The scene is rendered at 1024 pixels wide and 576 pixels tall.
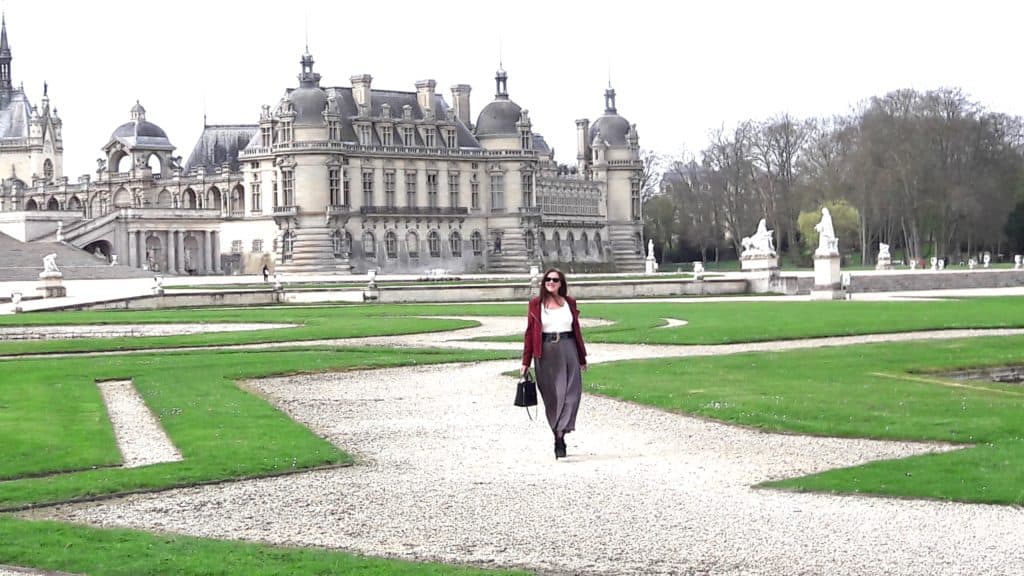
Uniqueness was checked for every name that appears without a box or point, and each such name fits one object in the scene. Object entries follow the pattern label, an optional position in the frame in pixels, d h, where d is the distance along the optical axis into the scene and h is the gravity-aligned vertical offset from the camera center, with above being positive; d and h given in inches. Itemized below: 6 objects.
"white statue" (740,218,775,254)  2778.1 -8.0
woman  678.5 -43.5
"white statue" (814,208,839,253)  2304.6 -0.6
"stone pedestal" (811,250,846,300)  2258.9 -56.9
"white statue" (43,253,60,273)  2524.6 -10.7
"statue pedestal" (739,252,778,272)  2753.4 -42.2
